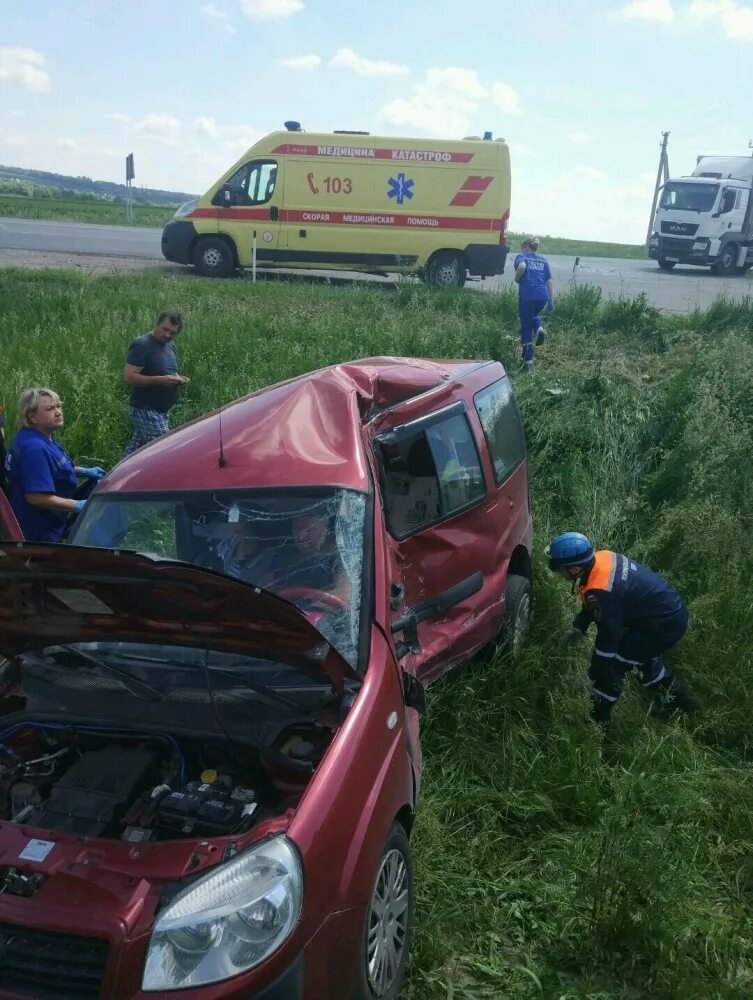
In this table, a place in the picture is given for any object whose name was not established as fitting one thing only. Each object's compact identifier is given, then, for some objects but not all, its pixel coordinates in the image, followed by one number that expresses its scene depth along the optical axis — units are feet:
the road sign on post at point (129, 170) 78.12
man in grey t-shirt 23.97
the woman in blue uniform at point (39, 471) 17.30
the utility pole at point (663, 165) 164.86
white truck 76.43
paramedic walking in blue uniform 35.76
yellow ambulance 52.80
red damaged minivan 7.69
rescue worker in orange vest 16.53
